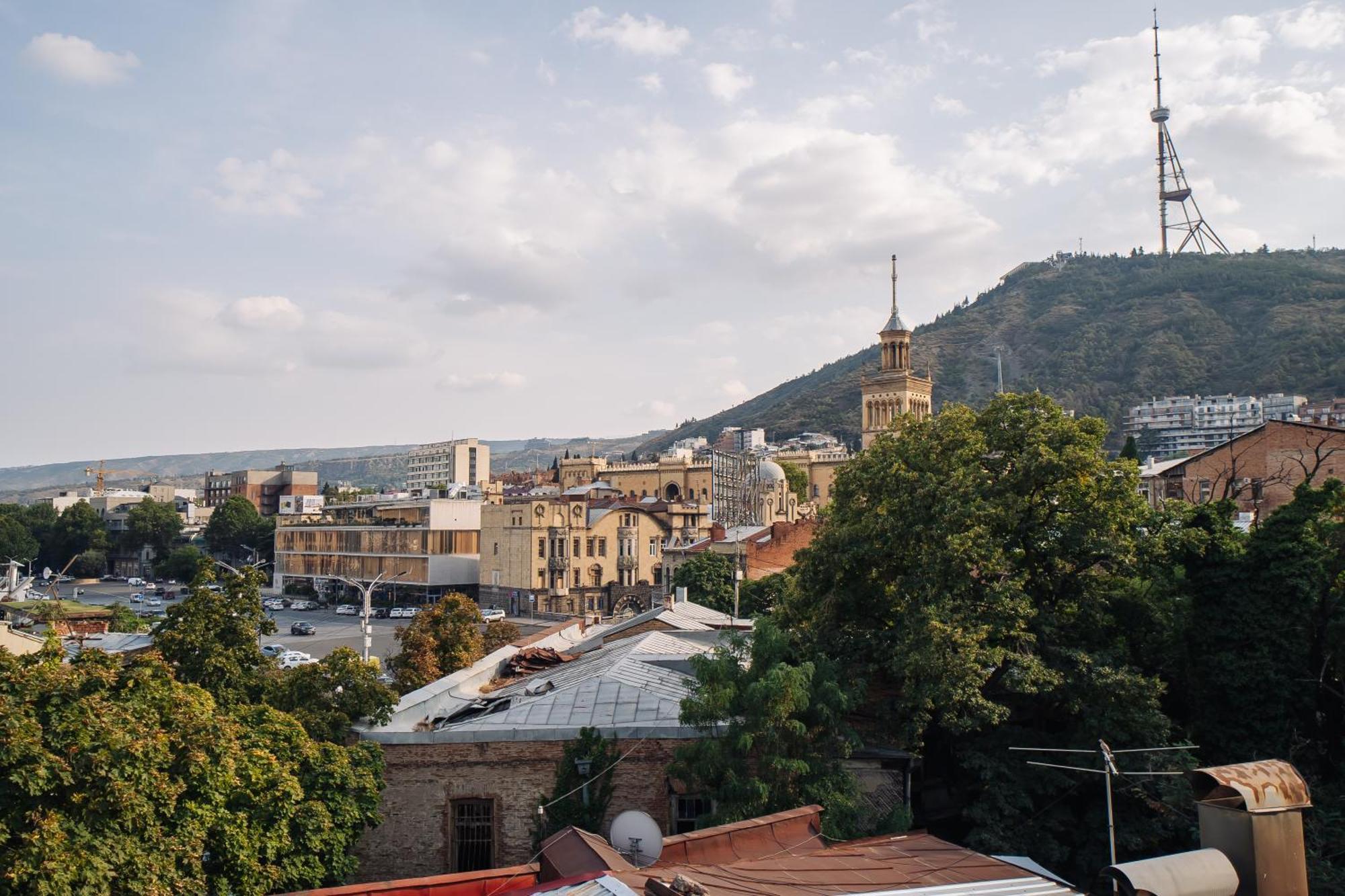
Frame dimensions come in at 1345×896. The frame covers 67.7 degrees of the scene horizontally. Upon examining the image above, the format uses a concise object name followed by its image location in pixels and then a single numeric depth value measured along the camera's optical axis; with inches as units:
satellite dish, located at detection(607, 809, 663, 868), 582.9
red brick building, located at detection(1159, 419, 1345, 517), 1610.5
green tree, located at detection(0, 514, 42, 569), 4284.0
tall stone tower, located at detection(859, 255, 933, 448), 4131.4
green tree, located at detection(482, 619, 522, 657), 1243.8
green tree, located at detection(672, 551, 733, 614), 2177.7
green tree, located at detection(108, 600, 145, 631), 2036.2
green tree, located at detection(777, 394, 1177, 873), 704.4
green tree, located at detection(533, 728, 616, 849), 667.4
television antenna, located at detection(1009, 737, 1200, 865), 562.9
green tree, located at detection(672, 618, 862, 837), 634.2
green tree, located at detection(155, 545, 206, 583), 4207.7
